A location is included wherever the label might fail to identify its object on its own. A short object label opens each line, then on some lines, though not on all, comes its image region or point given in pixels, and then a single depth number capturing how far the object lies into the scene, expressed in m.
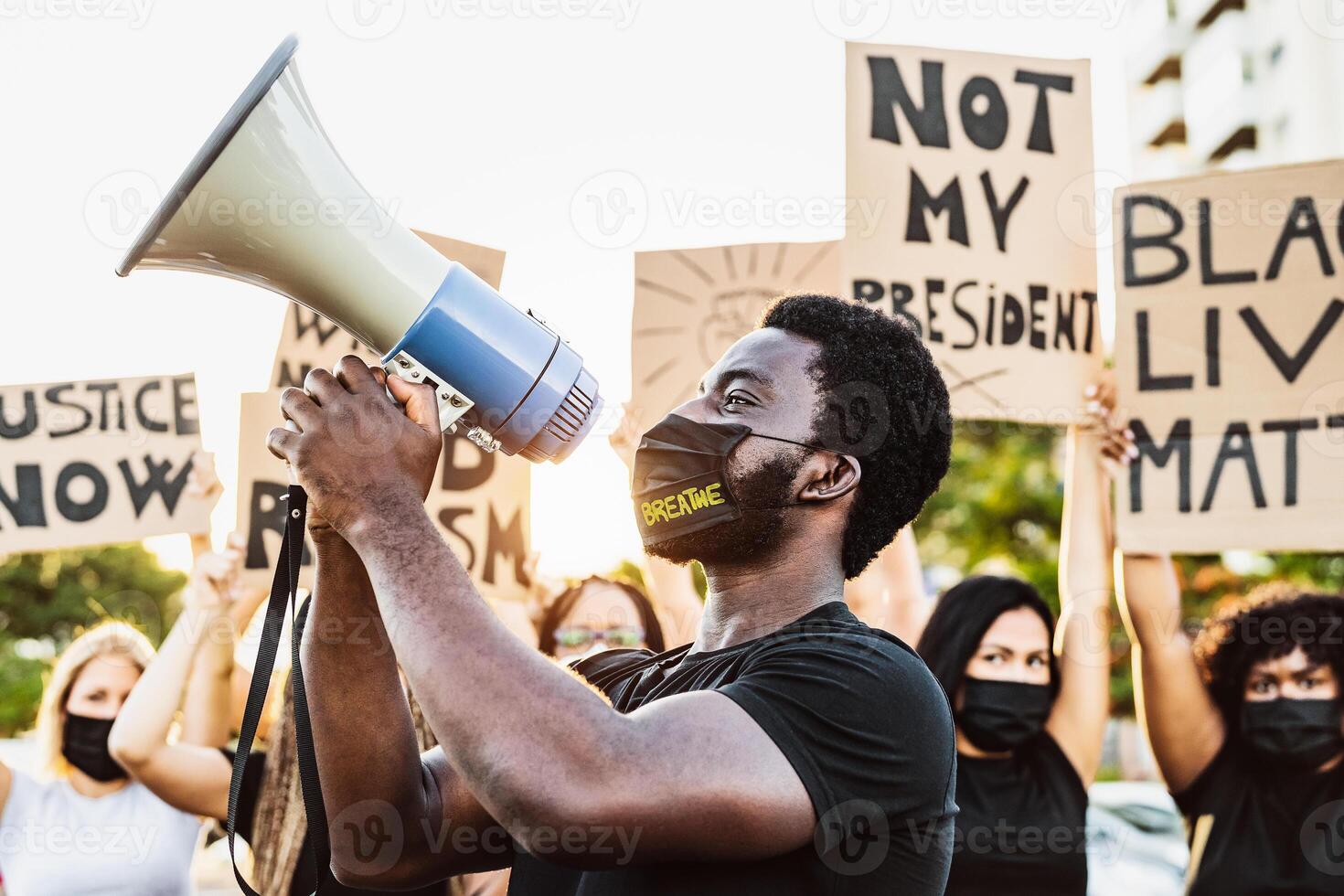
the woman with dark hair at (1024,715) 3.84
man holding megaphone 1.41
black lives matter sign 4.33
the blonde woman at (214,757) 3.86
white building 31.83
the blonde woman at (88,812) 4.19
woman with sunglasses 4.24
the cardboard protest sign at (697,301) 4.70
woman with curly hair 3.82
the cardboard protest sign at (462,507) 4.61
